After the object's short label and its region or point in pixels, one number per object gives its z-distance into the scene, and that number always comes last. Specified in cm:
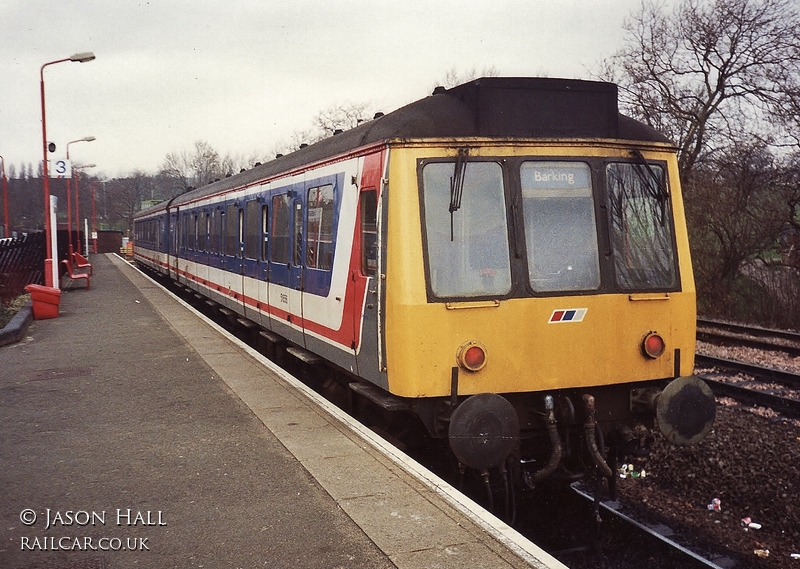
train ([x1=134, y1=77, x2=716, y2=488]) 557
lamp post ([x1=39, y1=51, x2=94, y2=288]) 1819
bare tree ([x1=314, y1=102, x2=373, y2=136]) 4534
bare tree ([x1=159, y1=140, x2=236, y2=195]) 7056
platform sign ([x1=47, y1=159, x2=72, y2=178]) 2329
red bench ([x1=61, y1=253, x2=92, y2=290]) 2584
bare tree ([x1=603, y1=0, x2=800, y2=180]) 2133
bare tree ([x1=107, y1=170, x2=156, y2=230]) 7215
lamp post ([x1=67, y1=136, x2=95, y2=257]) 3371
